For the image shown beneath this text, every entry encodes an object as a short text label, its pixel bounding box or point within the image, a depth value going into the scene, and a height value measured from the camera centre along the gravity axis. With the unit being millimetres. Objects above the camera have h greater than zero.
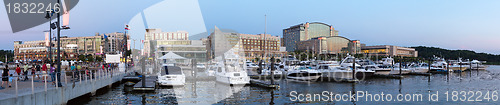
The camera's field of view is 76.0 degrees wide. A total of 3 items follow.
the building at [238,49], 190700 +1919
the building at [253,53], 191025 -204
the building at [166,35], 182588 +10407
